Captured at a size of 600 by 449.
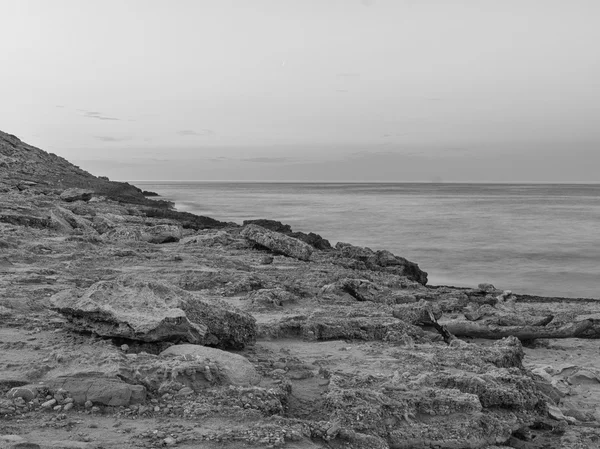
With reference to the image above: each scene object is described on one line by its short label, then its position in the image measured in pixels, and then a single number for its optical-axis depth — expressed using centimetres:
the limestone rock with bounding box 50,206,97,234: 1723
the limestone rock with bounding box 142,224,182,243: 1714
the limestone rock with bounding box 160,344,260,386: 574
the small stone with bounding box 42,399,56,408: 494
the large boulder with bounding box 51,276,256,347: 629
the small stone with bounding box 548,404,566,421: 655
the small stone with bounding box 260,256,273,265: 1475
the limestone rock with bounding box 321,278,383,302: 1130
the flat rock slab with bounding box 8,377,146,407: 508
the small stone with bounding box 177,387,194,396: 533
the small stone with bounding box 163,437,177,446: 449
